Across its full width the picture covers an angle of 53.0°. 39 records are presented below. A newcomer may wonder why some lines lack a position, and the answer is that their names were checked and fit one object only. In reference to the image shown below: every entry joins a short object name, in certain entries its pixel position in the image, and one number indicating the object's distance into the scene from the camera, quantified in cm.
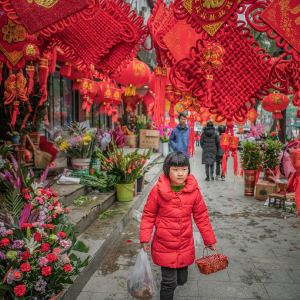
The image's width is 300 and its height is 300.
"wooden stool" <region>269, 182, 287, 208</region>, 573
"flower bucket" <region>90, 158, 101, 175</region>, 604
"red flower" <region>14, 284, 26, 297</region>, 195
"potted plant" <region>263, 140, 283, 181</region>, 657
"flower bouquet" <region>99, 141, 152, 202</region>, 556
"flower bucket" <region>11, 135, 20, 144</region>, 495
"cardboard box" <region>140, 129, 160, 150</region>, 1319
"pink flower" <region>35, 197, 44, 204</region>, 247
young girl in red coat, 250
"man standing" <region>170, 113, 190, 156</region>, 728
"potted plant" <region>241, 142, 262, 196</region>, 680
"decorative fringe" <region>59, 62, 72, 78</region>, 562
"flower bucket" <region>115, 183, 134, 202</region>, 563
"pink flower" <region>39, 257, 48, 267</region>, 205
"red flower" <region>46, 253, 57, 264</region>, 208
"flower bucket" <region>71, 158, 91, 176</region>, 557
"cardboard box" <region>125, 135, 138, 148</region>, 1343
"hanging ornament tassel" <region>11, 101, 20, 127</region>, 379
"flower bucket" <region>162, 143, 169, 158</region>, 1383
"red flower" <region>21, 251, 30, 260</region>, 202
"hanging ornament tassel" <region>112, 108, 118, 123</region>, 520
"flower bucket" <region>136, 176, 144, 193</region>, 641
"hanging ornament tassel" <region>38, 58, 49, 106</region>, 404
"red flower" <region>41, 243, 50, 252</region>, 208
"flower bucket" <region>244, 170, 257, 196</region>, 700
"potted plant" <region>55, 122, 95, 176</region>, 546
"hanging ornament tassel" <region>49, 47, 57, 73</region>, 477
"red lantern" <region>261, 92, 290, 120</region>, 532
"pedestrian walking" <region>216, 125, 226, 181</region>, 904
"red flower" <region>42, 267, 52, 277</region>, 203
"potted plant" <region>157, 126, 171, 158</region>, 1362
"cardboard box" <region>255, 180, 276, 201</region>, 643
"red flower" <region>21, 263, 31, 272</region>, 197
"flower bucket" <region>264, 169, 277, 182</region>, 698
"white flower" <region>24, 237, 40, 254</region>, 209
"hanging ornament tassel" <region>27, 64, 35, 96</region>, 335
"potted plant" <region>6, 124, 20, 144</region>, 491
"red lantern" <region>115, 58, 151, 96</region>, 612
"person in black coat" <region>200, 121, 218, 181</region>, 866
